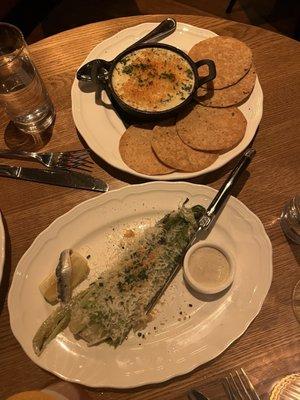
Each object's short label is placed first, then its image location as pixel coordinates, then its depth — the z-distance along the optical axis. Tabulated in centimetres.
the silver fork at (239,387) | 32
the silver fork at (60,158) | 45
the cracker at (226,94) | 47
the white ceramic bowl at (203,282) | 36
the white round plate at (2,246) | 38
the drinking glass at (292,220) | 40
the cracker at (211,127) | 44
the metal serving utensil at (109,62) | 49
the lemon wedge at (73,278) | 37
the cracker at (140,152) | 43
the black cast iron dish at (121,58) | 45
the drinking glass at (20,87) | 44
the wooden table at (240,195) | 35
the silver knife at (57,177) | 44
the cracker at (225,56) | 49
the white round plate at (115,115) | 44
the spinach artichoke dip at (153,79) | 47
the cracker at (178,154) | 43
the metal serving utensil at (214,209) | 38
